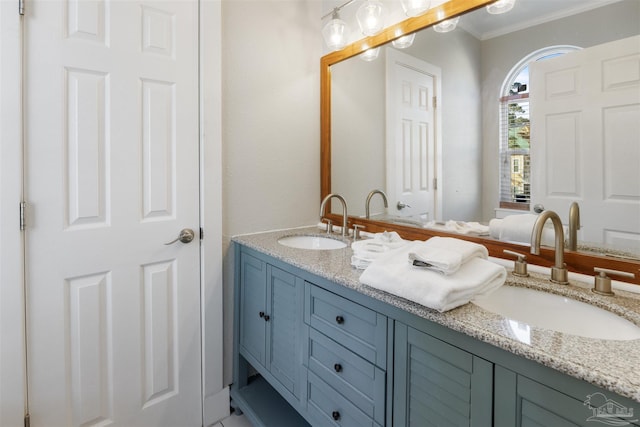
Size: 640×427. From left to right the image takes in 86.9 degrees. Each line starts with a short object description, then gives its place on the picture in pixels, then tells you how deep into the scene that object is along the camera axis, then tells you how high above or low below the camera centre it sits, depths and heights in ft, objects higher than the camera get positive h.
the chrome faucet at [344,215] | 6.08 -0.08
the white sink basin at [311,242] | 6.10 -0.57
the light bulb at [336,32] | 5.98 +3.19
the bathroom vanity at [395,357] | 2.12 -1.24
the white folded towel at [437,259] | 2.95 -0.44
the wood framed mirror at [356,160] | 3.52 +1.05
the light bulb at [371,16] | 5.44 +3.16
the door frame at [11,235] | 3.84 -0.27
